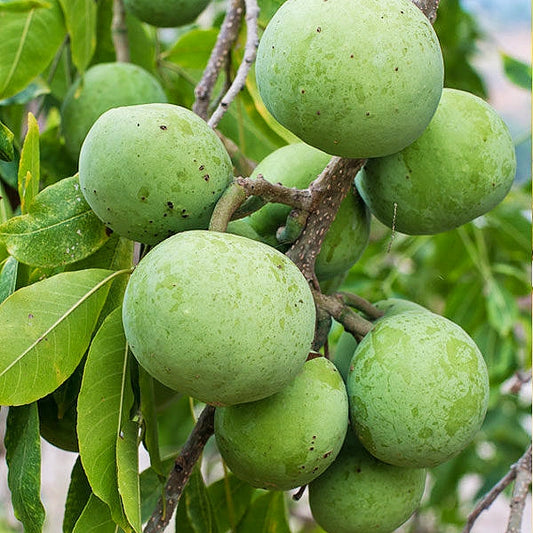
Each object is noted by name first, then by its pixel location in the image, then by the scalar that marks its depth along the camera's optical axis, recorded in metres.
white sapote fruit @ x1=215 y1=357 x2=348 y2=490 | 0.60
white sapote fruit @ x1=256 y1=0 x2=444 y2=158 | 0.58
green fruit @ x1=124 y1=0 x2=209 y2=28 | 0.83
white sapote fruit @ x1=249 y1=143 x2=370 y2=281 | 0.66
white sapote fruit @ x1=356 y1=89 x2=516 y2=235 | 0.64
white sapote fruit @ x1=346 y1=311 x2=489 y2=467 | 0.61
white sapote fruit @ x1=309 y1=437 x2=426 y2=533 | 0.65
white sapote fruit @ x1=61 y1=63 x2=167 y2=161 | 0.82
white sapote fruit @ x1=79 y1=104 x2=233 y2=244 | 0.59
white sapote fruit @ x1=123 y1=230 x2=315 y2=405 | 0.55
